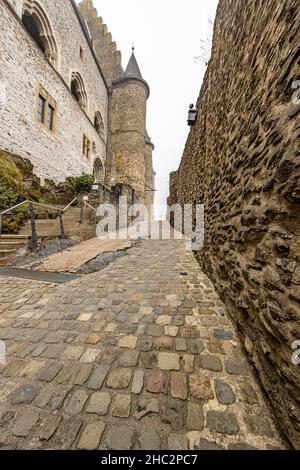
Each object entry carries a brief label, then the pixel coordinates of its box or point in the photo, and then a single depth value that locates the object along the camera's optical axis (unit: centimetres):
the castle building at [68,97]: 783
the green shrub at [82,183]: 1120
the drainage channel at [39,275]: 349
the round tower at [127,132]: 1792
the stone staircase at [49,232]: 466
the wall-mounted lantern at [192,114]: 562
